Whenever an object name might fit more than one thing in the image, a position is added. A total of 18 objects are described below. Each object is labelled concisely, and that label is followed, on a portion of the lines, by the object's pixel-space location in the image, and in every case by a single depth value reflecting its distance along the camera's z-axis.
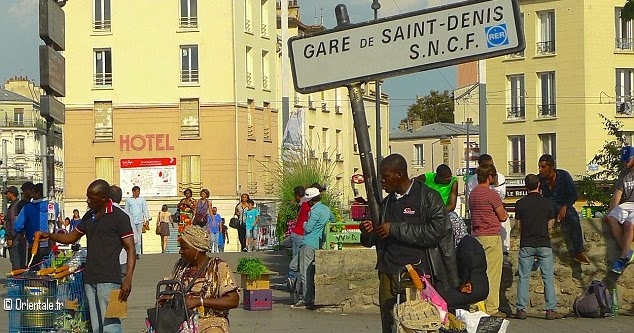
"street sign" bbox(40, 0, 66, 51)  18.48
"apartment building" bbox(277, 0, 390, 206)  69.50
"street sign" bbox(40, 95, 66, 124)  18.38
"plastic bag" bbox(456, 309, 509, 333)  8.59
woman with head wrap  8.22
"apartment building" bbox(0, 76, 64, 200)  116.06
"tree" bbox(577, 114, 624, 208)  20.47
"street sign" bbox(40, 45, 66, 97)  18.36
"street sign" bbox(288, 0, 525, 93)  7.33
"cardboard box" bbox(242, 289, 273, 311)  17.92
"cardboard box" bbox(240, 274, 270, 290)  18.03
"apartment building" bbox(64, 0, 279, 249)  62.16
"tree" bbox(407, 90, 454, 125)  97.50
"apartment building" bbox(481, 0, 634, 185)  56.78
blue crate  11.77
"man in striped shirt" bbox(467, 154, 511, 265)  15.59
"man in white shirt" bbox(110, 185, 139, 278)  14.86
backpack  15.81
